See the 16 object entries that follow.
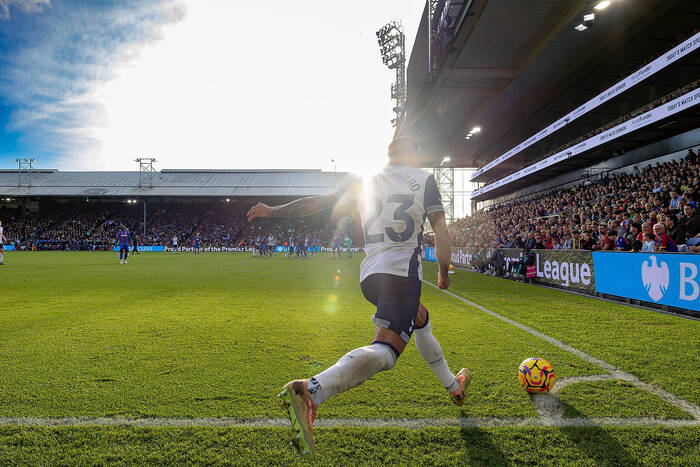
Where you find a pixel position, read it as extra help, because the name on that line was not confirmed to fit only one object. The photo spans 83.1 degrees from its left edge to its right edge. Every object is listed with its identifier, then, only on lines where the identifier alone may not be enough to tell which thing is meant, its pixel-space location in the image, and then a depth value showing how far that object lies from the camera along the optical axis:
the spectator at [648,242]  9.40
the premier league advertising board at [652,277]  7.01
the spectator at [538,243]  14.64
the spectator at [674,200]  13.49
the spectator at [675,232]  10.19
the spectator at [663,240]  8.69
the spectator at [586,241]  12.87
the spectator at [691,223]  10.04
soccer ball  3.48
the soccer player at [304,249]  33.07
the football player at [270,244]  33.72
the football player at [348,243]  33.16
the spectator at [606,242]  11.35
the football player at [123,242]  22.42
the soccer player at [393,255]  2.30
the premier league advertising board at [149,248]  47.84
